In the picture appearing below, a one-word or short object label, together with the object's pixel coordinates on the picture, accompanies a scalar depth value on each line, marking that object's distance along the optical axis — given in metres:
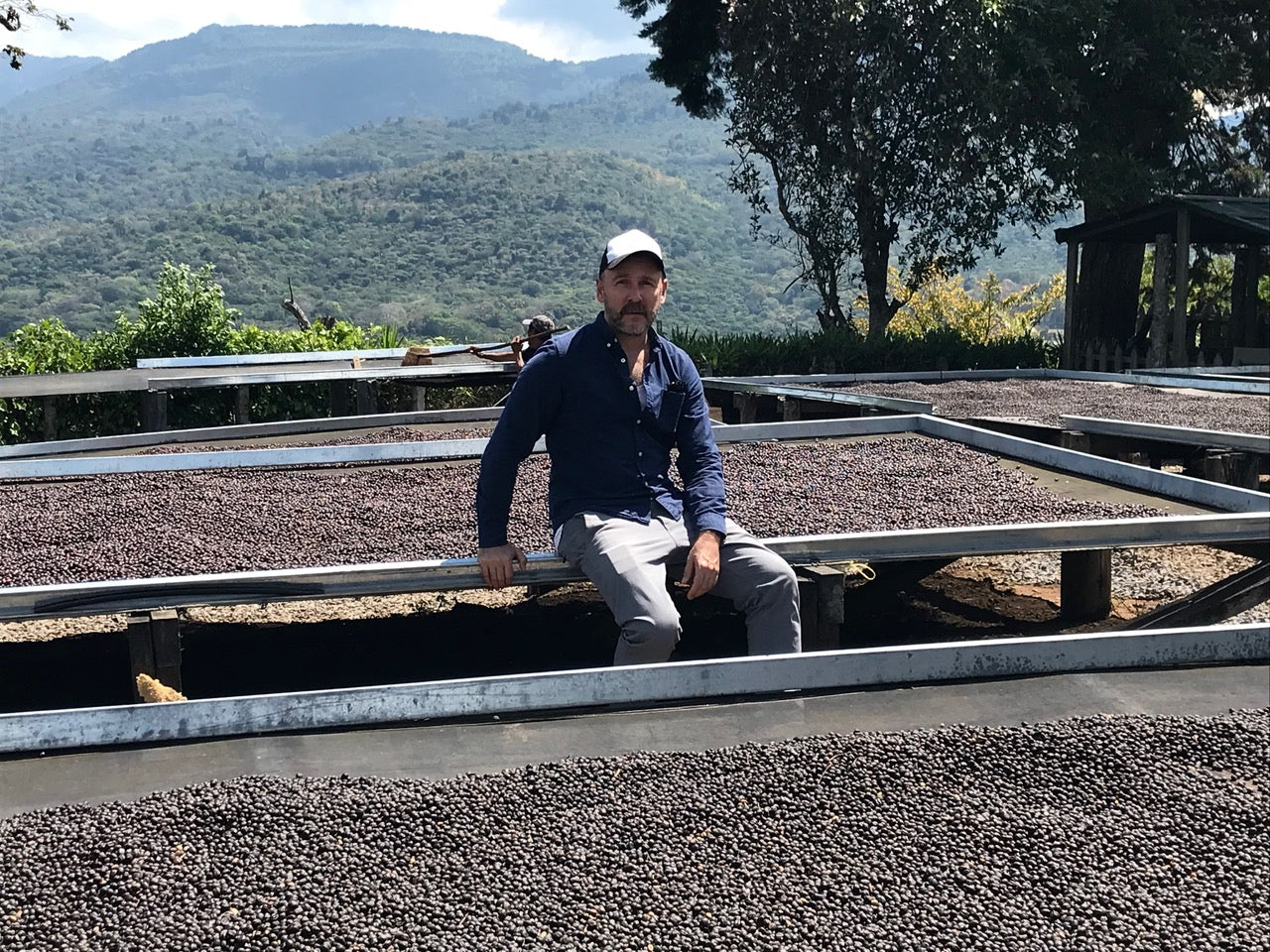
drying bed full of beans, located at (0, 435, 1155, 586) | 4.43
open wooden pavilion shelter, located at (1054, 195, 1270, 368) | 14.92
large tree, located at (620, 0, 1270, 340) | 16.25
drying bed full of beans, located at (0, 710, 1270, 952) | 2.12
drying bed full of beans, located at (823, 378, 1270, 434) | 7.81
